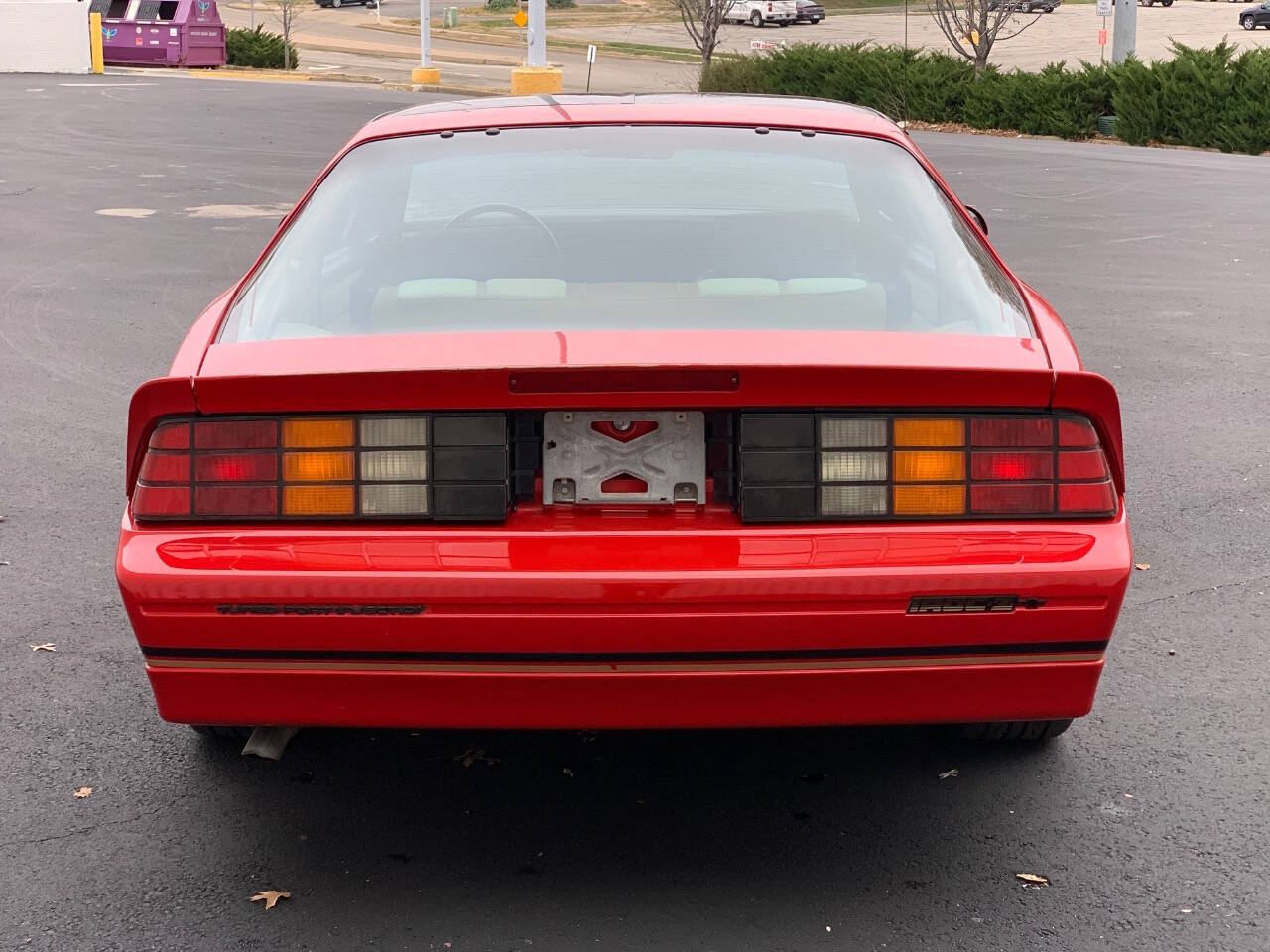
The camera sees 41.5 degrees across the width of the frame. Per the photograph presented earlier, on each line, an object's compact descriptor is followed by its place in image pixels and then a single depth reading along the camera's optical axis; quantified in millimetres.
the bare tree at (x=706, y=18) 38688
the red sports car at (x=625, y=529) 3129
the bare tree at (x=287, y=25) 45812
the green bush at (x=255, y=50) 46375
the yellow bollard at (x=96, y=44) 41812
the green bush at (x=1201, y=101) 25578
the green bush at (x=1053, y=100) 28031
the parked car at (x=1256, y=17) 59781
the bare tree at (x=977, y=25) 33625
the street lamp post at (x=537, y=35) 31125
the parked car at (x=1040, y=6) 60562
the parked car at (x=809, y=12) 64375
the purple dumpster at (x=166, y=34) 45156
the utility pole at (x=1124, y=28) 29453
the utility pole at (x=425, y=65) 39125
